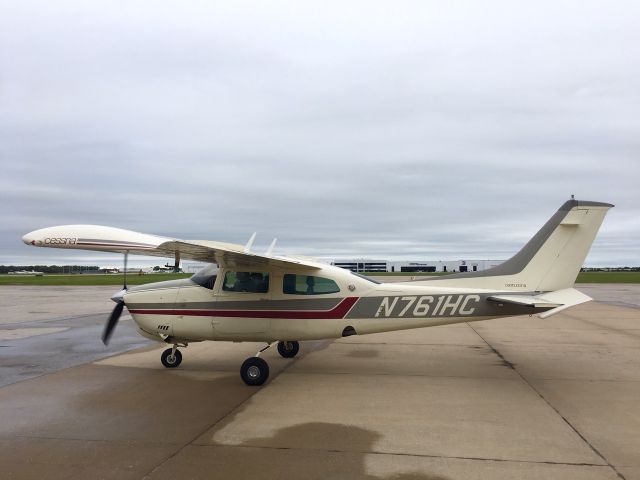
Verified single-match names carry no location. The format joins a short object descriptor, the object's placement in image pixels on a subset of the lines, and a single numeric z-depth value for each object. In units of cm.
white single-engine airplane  895
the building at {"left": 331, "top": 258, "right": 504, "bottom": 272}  13062
